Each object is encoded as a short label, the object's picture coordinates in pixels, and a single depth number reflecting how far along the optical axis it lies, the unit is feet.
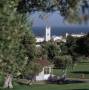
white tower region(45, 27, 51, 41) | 430.57
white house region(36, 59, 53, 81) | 250.18
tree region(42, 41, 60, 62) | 336.63
